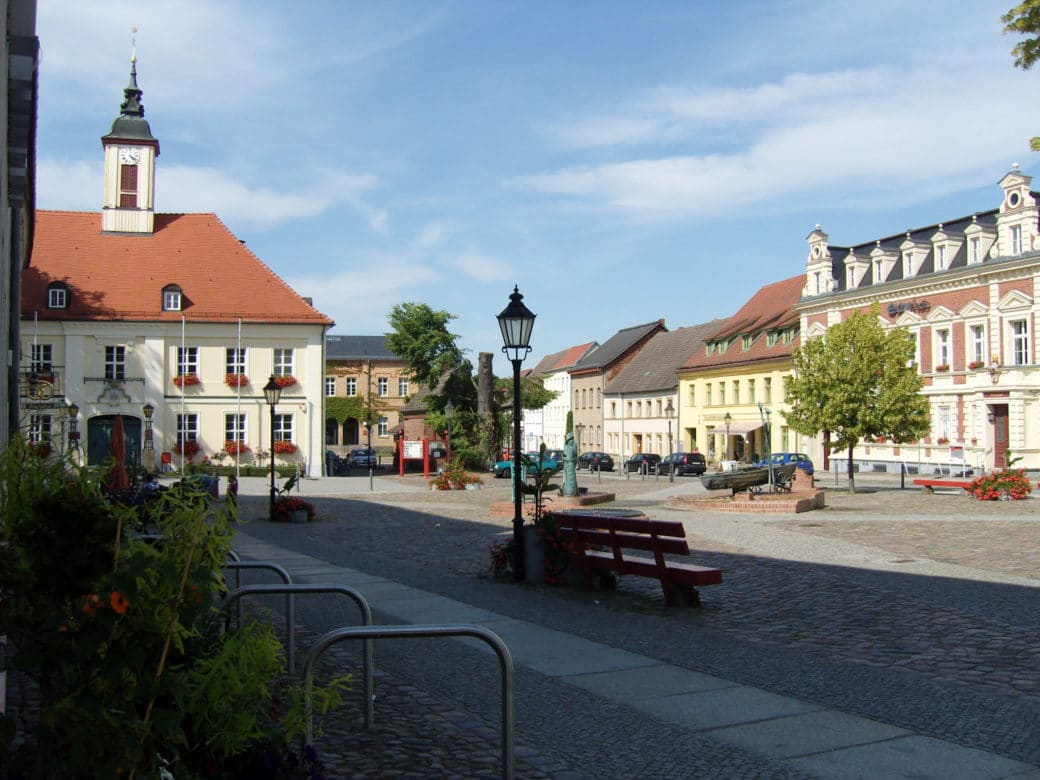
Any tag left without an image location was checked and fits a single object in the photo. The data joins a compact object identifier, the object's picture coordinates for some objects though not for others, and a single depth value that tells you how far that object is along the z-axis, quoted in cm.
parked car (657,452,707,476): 5491
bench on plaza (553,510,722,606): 1059
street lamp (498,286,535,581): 1316
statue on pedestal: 2966
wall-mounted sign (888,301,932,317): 5106
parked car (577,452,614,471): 6278
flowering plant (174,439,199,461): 4953
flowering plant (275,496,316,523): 2362
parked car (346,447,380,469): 6312
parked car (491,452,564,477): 4867
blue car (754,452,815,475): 4821
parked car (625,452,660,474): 5961
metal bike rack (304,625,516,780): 442
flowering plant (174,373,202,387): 5016
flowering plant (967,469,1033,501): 2841
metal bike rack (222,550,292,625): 719
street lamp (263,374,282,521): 2691
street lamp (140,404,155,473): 4816
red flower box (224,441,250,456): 5003
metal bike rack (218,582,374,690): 561
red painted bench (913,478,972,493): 3114
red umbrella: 2003
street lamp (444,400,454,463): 5600
